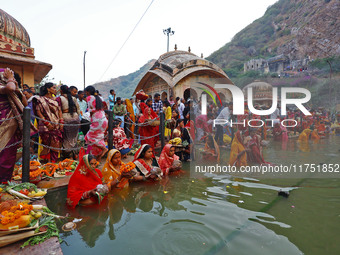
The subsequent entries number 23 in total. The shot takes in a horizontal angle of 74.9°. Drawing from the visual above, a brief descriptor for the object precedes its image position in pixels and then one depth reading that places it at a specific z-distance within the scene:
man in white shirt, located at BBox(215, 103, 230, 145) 8.58
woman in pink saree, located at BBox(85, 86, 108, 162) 5.25
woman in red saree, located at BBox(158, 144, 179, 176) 5.31
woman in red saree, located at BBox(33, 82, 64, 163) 4.86
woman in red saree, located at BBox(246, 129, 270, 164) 5.87
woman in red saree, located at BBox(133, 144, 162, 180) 4.56
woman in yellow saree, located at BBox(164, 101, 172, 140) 8.19
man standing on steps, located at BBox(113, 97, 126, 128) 7.92
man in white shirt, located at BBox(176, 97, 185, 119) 9.89
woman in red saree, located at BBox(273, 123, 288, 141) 10.74
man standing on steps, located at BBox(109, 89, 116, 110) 10.21
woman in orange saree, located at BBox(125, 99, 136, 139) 8.78
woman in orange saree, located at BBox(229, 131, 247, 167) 5.86
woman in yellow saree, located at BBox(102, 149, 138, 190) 4.02
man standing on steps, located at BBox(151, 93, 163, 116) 9.02
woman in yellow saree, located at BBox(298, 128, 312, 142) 10.98
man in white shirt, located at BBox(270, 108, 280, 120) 11.26
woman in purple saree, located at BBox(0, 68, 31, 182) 3.54
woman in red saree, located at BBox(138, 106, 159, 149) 7.26
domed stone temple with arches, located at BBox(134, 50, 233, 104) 15.19
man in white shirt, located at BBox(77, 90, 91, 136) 6.45
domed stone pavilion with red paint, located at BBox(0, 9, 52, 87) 10.31
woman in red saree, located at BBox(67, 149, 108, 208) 3.38
